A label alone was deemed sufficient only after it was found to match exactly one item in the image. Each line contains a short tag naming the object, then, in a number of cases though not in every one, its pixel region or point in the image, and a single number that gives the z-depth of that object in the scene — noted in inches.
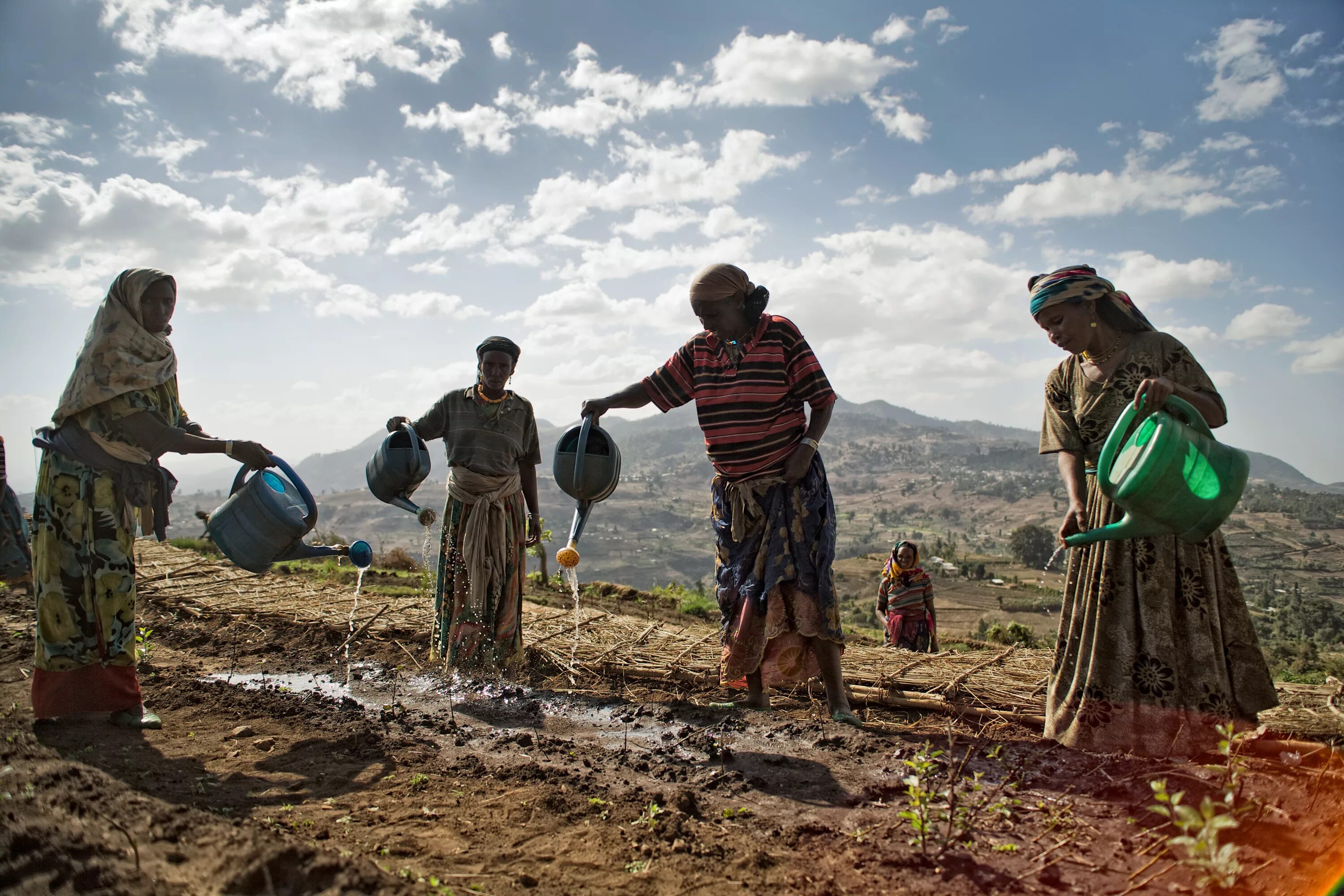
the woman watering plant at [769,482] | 137.5
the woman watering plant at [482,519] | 179.2
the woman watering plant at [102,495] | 134.6
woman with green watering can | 109.7
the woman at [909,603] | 265.6
